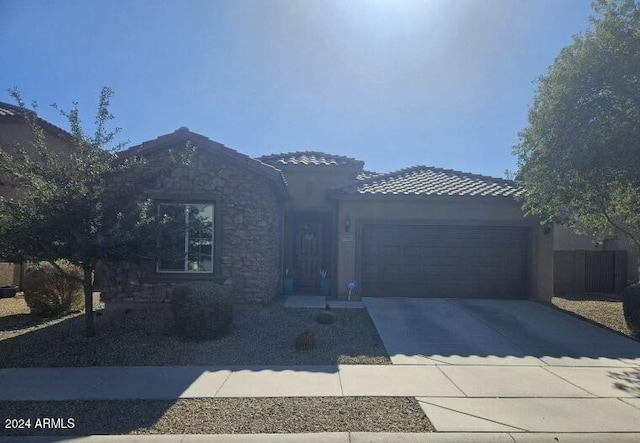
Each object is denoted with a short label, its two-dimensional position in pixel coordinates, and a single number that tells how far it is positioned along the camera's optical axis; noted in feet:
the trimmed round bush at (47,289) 33.42
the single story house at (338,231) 34.42
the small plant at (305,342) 24.02
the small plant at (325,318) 30.14
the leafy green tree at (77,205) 22.97
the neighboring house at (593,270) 52.85
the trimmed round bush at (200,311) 25.55
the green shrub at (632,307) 29.12
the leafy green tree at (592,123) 26.78
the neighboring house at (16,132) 55.88
